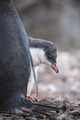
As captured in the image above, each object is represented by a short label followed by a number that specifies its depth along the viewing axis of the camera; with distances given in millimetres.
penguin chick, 8359
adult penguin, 5711
